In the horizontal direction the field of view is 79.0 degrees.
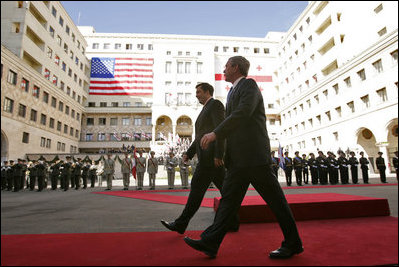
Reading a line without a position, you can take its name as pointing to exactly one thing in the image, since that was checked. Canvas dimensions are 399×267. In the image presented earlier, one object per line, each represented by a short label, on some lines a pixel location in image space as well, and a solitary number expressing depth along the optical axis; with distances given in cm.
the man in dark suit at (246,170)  224
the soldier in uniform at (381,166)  1308
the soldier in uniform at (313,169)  1406
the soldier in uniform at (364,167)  1362
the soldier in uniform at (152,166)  1298
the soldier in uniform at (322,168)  1379
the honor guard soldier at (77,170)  1355
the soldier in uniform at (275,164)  1366
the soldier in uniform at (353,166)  1383
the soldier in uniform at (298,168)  1335
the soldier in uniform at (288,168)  1358
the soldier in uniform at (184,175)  1294
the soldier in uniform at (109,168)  1264
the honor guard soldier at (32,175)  1311
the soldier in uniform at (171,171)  1284
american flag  4284
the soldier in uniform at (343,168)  1371
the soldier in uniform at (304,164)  1430
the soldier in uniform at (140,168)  1270
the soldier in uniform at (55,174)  1333
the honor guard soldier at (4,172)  1350
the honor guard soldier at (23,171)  1342
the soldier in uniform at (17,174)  1262
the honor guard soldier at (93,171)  1560
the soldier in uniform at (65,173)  1275
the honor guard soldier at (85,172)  1414
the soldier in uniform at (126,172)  1241
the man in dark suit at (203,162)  318
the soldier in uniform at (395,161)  1166
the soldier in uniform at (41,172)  1241
